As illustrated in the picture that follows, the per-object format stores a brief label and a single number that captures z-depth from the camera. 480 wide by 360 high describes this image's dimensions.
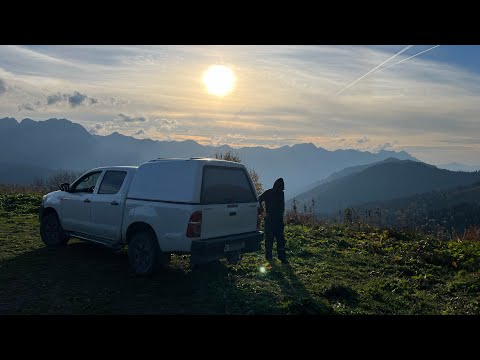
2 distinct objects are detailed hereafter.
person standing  10.05
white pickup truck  7.41
